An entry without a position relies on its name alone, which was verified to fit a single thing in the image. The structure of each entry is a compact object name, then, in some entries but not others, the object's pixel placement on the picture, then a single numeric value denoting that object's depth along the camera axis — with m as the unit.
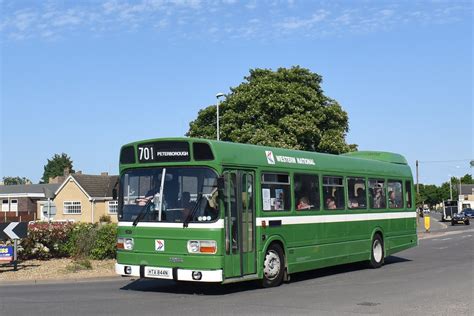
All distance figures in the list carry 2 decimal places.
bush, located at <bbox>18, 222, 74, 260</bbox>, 17.48
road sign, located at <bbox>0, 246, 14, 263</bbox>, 15.74
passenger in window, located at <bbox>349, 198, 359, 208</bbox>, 15.91
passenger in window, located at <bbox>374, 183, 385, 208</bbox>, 17.25
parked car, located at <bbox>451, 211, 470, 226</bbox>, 60.28
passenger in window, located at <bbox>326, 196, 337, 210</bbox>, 14.88
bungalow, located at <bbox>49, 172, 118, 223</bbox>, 65.50
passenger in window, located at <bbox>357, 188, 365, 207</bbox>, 16.38
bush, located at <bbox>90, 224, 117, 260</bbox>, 17.56
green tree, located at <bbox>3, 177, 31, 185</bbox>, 177.75
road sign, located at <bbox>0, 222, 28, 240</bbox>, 15.90
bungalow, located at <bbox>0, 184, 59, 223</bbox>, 81.94
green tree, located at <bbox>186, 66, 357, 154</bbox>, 40.72
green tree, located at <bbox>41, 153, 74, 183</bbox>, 149.12
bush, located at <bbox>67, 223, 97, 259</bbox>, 17.75
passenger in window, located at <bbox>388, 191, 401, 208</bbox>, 18.10
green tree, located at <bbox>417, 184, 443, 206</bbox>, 162.38
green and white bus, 11.35
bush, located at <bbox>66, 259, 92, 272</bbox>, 15.79
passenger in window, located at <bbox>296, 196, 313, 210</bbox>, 13.76
